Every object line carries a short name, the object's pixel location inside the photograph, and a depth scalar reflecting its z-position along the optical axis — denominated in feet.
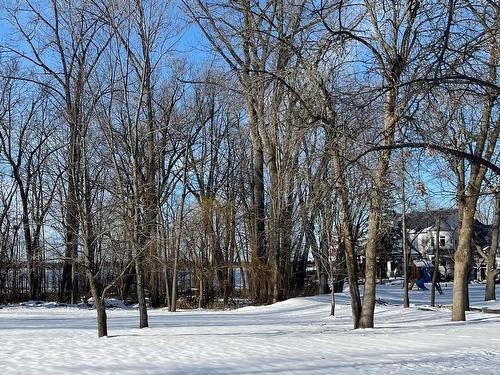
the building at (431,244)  133.69
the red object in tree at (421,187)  33.32
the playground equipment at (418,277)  128.47
